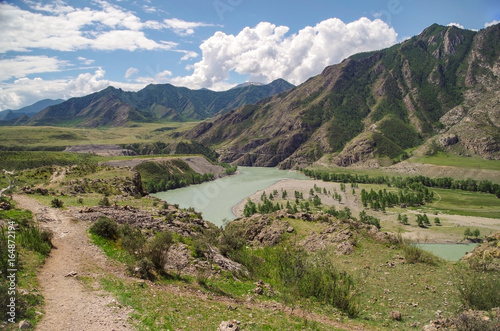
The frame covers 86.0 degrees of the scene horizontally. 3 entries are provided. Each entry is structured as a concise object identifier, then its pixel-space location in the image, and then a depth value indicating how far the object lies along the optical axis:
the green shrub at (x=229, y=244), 24.23
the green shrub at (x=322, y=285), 16.20
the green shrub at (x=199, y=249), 19.84
